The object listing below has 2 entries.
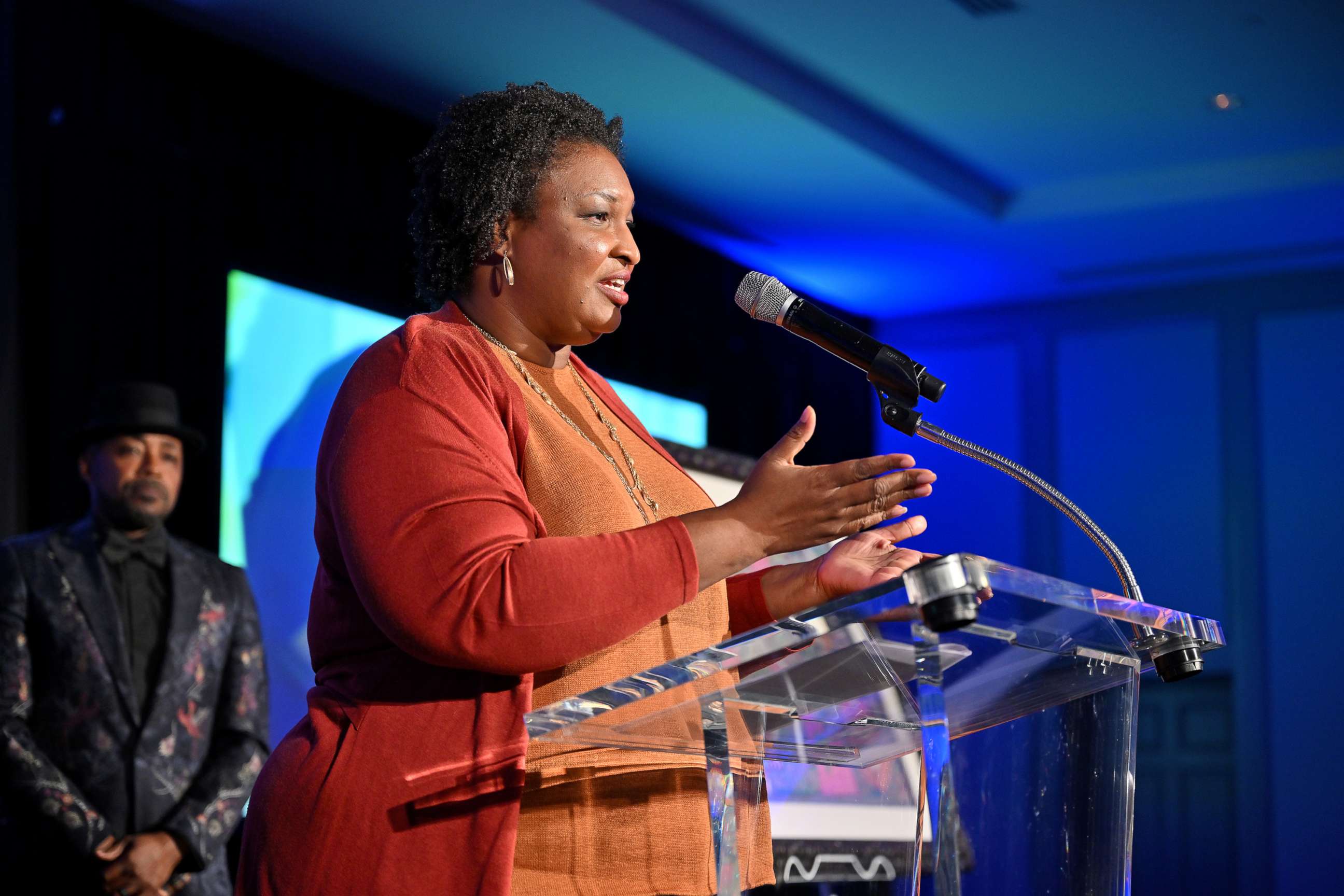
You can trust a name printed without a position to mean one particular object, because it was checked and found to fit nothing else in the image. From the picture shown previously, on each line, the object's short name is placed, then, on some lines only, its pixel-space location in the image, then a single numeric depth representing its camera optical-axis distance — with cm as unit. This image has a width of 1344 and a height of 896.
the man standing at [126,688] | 314
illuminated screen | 435
